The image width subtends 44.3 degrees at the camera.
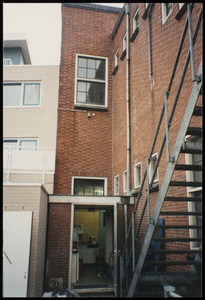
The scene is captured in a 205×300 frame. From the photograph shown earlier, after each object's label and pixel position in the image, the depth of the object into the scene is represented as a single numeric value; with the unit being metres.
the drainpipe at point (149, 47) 7.13
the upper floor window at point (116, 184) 9.80
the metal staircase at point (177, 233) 3.35
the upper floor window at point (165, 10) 6.57
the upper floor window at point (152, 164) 6.72
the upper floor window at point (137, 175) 7.77
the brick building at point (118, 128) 5.01
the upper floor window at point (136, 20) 8.68
